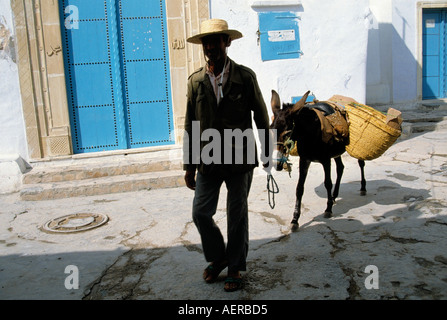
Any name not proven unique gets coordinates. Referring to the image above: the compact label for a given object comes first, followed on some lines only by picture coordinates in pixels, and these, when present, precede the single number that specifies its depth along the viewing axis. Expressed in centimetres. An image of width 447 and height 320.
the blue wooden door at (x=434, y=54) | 1088
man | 283
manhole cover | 459
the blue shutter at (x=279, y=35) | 696
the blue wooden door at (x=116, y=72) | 670
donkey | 382
